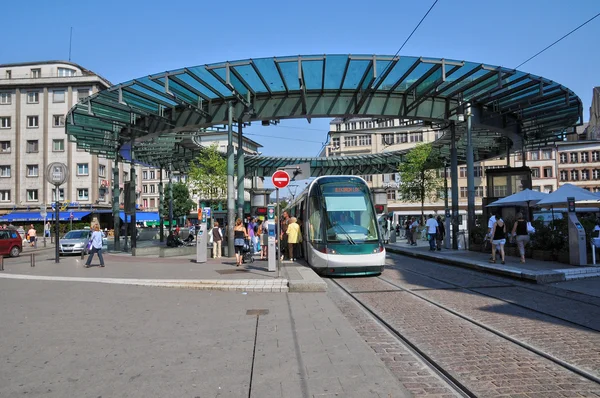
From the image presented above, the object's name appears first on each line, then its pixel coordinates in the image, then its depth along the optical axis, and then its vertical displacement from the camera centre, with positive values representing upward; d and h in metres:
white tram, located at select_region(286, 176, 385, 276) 14.45 -0.37
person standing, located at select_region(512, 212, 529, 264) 16.40 -0.63
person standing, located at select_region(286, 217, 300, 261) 17.85 -0.54
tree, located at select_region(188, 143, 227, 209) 45.31 +4.05
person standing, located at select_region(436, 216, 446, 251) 24.68 -1.12
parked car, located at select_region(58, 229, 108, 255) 26.70 -1.24
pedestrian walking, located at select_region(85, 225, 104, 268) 17.27 -0.78
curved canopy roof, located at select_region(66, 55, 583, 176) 17.12 +4.83
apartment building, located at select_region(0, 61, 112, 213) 62.41 +10.17
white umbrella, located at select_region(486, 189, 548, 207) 21.20 +0.66
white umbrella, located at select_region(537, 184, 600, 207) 18.69 +0.69
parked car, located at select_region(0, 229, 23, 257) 28.22 -1.19
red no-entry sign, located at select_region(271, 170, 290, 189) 13.75 +1.07
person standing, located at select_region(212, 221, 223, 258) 20.09 -0.89
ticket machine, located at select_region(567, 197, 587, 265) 15.01 -0.81
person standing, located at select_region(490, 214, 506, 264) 16.06 -0.70
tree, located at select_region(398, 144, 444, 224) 38.53 +3.78
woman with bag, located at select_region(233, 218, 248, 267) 16.39 -0.72
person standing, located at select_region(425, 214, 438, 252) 24.34 -0.64
